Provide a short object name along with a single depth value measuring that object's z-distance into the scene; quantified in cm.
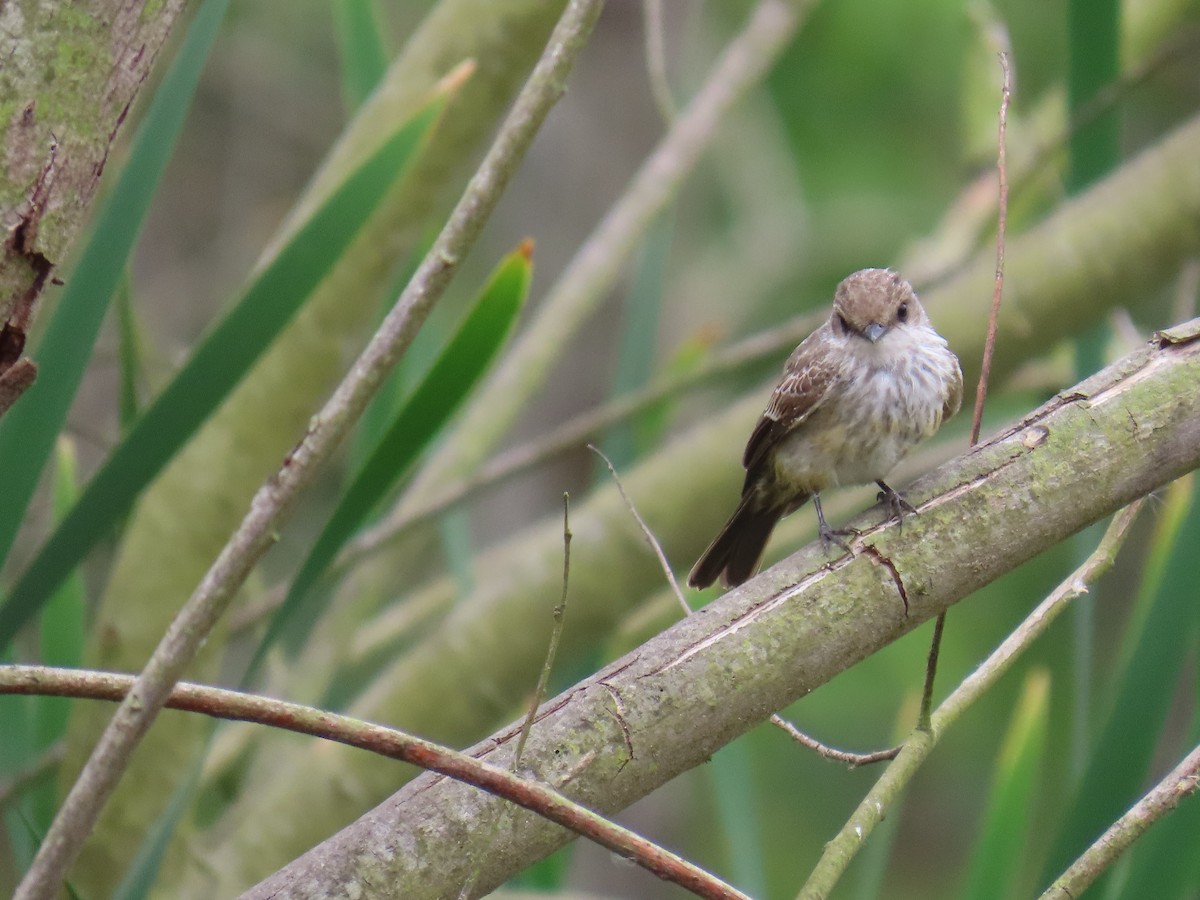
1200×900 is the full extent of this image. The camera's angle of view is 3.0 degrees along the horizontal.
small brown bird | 709
